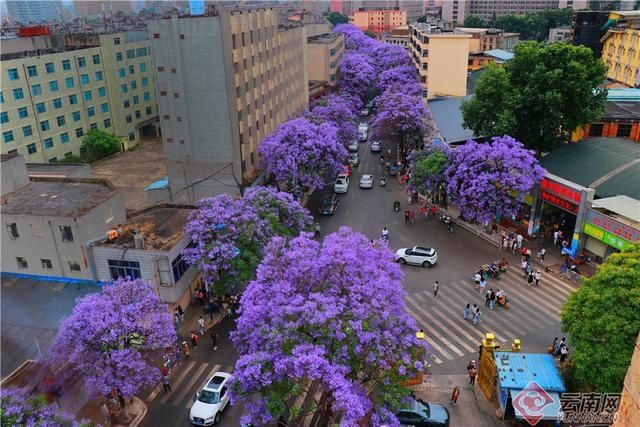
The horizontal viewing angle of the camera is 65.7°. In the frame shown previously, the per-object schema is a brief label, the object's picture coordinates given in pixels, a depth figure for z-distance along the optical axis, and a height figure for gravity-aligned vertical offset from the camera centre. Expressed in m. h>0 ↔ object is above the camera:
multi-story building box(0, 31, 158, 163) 55.34 -8.23
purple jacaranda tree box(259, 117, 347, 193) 43.03 -11.37
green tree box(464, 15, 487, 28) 161.25 -3.46
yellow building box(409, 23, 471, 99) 70.56 -7.08
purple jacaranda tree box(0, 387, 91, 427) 15.70 -11.72
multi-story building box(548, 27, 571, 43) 119.86 -5.93
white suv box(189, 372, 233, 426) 22.73 -16.71
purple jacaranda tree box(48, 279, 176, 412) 20.45 -12.64
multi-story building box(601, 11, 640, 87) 65.25 -5.49
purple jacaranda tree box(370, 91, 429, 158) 52.66 -10.94
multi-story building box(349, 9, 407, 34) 195.25 -2.22
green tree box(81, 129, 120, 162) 64.62 -14.90
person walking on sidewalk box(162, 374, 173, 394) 25.12 -17.14
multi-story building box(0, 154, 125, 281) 28.61 -11.07
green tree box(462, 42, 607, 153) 40.56 -6.70
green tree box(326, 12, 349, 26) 197.88 -1.84
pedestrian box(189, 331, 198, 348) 28.19 -17.01
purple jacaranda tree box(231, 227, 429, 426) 17.69 -11.42
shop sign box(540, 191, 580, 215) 35.44 -13.32
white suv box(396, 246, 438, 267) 35.84 -16.44
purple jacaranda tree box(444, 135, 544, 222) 36.09 -11.57
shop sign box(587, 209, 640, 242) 30.23 -13.07
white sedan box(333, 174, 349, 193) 50.62 -16.17
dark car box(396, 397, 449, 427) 22.09 -16.87
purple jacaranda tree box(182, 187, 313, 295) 28.20 -11.93
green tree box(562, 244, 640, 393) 20.09 -12.40
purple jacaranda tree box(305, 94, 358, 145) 55.57 -10.93
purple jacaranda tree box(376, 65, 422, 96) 73.06 -9.98
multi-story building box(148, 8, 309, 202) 40.28 -6.26
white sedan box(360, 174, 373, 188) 51.78 -16.33
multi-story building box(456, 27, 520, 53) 104.19 -6.43
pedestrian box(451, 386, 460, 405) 23.50 -16.99
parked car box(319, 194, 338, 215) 45.22 -16.44
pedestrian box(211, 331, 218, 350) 27.95 -17.02
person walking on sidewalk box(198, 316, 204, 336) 29.12 -16.79
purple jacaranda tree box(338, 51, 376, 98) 86.00 -10.14
